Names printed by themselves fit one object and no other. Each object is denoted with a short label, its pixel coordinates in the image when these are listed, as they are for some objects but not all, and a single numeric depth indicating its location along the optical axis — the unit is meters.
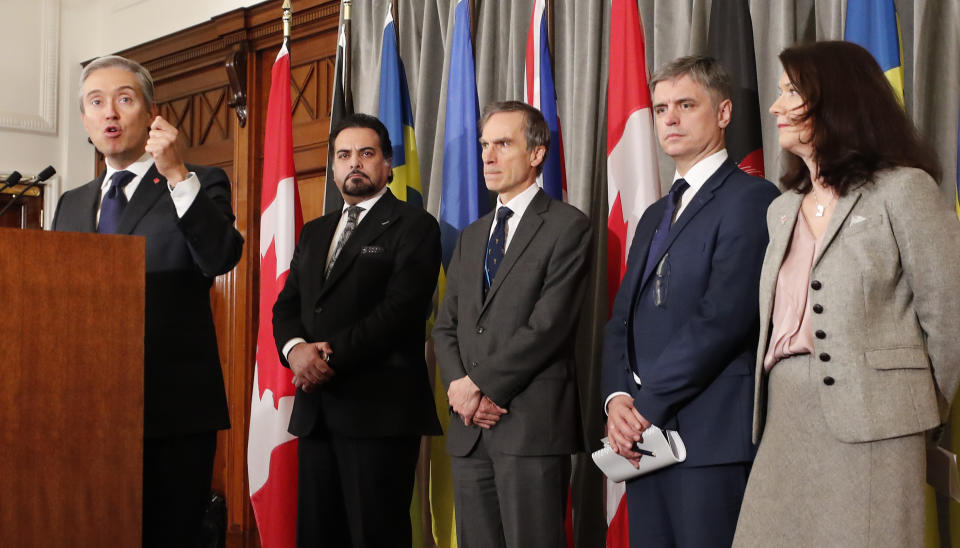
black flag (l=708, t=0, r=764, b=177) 2.75
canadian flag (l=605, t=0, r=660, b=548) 2.92
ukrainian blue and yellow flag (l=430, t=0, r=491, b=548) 3.42
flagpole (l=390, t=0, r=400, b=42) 4.07
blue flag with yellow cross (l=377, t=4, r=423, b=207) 3.70
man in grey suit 2.36
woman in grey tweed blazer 1.65
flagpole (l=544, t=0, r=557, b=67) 3.48
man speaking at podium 2.12
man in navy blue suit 2.01
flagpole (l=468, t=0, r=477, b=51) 3.94
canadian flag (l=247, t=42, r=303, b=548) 3.45
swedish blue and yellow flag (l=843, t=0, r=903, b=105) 2.59
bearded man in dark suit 2.69
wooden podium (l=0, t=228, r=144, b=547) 1.76
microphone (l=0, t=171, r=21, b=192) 2.12
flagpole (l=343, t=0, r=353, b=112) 4.05
